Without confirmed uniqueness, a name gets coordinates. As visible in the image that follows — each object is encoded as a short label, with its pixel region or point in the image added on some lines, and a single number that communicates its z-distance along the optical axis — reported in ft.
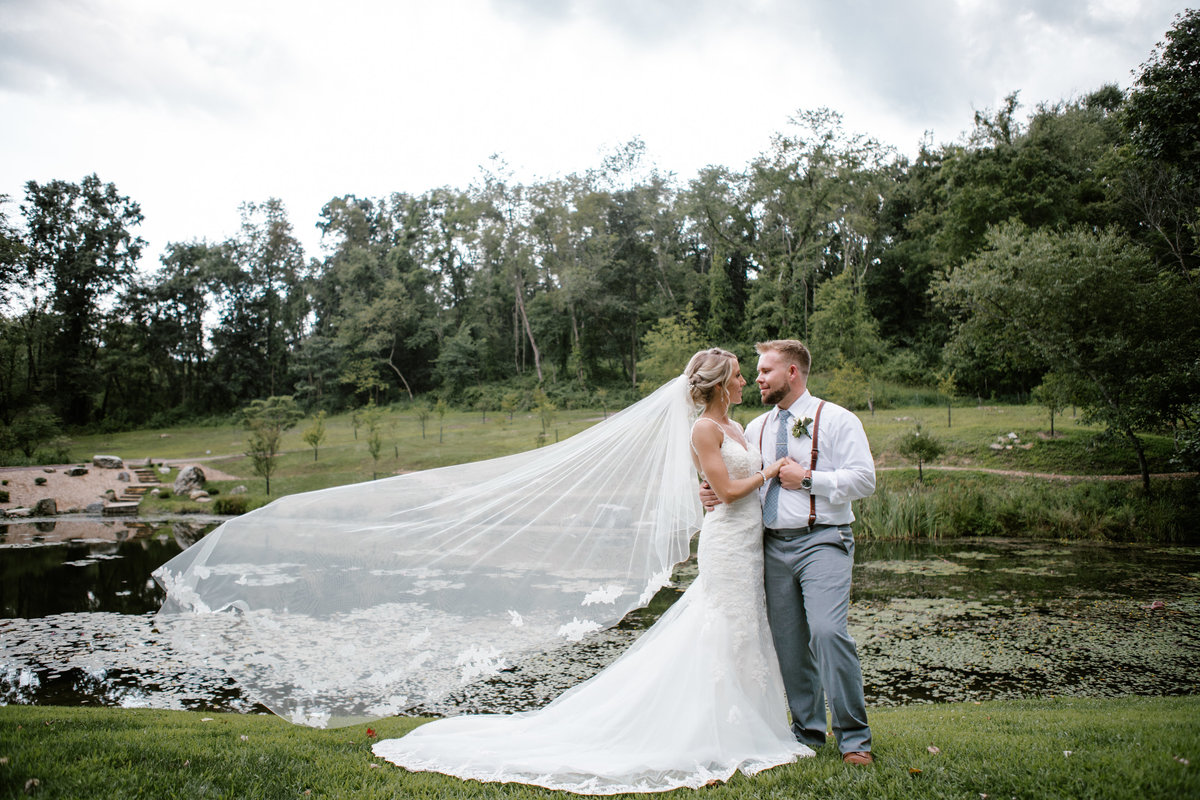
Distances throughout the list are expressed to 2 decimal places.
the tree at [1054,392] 61.87
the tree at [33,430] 91.09
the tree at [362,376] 158.30
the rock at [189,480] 76.59
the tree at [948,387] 88.43
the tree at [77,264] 145.07
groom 12.25
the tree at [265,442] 75.66
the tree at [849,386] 89.76
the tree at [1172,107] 45.68
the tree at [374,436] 84.02
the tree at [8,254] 90.96
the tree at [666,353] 102.68
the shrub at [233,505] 67.72
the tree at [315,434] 87.92
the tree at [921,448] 62.95
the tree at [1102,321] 55.23
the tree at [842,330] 103.24
